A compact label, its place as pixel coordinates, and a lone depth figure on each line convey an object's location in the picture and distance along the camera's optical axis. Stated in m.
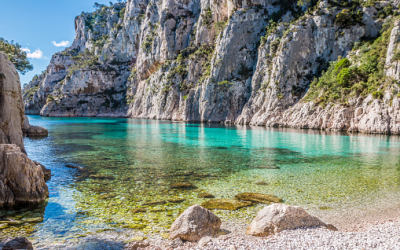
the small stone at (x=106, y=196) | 9.70
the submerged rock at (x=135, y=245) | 5.96
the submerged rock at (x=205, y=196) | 10.05
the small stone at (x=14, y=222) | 7.41
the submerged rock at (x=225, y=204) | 8.94
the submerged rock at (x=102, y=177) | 12.62
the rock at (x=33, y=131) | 33.12
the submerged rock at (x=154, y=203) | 9.14
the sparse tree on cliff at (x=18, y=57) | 31.70
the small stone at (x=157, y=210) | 8.51
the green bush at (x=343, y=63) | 45.41
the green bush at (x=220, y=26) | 71.58
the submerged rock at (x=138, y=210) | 8.46
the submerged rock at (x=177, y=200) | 9.53
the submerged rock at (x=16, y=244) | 5.47
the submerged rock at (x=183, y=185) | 11.31
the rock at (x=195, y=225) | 6.51
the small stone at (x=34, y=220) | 7.63
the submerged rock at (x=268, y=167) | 15.71
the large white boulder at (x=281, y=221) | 6.39
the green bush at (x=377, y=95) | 34.62
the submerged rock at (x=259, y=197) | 9.64
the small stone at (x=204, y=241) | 5.77
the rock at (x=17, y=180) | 8.88
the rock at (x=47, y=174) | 12.43
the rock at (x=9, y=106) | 14.06
